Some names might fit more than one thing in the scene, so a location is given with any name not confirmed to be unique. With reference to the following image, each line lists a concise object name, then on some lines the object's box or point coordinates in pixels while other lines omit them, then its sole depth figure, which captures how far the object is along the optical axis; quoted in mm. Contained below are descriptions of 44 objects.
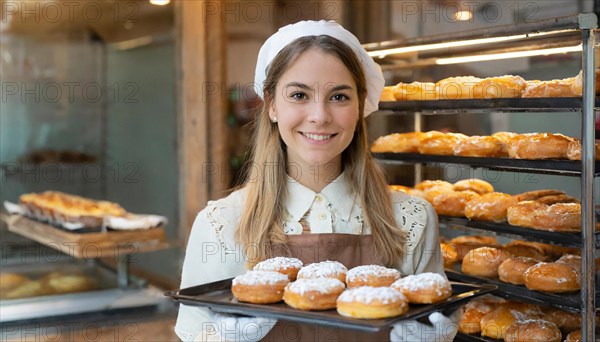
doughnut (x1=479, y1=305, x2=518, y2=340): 2920
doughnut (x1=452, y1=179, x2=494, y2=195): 3436
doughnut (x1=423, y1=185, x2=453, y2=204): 3385
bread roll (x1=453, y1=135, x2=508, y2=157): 3018
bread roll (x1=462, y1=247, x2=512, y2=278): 3039
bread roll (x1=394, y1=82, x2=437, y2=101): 3215
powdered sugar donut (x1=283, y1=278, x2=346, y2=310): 1865
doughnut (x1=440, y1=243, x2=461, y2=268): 3291
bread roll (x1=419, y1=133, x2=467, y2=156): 3206
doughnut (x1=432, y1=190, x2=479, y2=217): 3248
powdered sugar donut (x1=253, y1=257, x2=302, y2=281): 2092
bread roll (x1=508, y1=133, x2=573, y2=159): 2717
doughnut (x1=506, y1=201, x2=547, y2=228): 2848
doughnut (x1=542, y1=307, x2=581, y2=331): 2887
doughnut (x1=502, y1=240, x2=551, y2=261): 3078
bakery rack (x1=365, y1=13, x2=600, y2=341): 2381
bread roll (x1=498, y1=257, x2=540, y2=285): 2871
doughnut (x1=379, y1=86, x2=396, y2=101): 3385
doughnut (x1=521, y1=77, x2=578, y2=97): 2646
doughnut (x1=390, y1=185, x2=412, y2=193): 3515
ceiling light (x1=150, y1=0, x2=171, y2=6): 4696
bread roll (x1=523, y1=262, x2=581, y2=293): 2658
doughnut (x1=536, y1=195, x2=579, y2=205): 2984
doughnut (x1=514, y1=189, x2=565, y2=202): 3115
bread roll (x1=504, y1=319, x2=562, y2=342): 2744
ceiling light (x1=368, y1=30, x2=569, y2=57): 2736
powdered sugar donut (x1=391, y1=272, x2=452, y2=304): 1881
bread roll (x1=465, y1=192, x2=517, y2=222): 3059
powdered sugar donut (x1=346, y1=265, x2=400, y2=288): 1986
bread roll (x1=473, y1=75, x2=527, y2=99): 2838
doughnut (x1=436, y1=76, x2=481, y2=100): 3025
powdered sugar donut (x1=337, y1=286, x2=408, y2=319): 1785
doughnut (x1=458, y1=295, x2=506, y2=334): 3002
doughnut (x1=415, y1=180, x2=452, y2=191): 3503
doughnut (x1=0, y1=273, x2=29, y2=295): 4379
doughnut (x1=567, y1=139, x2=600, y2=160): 2584
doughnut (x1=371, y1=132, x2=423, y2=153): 3402
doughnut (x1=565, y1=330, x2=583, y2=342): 2719
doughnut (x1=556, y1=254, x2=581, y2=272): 2750
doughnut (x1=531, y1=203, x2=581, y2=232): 2693
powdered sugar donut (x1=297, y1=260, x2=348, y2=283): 2021
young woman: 2227
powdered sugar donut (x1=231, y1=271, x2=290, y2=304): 1929
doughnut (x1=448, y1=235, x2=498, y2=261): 3287
